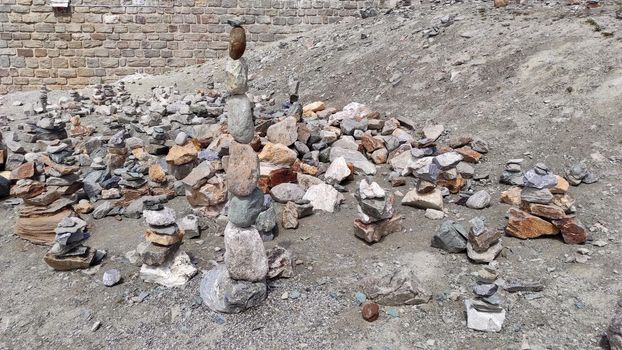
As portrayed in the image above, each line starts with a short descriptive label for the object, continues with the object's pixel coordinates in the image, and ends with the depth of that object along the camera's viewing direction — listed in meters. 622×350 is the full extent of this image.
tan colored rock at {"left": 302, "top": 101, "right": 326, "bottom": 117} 7.68
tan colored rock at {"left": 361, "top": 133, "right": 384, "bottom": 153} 6.36
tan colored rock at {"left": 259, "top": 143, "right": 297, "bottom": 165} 5.49
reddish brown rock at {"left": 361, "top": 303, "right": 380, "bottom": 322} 3.38
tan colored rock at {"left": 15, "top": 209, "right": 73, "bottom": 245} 4.66
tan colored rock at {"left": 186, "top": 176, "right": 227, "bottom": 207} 4.99
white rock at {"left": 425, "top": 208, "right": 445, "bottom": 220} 4.78
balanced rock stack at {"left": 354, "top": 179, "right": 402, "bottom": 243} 4.26
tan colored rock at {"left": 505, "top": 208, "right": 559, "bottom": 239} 4.20
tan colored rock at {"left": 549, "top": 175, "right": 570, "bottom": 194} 4.37
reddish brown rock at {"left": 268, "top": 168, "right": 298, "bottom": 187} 5.42
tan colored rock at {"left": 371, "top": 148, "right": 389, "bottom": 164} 6.21
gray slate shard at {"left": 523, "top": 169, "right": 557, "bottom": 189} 4.27
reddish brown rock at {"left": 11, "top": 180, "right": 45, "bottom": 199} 4.79
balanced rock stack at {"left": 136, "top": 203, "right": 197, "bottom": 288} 3.89
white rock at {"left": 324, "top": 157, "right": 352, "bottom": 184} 5.54
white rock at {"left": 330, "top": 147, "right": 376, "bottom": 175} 5.95
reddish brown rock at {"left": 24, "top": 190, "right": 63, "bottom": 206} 4.84
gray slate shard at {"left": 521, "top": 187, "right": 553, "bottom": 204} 4.24
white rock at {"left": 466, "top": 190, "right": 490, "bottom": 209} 4.92
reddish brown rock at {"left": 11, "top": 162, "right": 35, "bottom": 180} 5.29
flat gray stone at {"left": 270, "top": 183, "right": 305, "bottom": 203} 5.21
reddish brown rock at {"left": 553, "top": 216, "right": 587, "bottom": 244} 4.06
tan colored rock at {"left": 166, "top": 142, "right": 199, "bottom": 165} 5.68
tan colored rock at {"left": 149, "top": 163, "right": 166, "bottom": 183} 5.61
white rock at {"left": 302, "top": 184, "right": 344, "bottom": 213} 5.02
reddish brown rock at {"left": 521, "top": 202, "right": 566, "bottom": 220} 4.15
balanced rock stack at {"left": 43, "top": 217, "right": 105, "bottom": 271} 4.02
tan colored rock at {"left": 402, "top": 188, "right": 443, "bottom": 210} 4.93
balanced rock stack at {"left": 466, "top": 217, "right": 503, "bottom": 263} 3.93
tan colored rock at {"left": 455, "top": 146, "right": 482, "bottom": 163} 5.84
